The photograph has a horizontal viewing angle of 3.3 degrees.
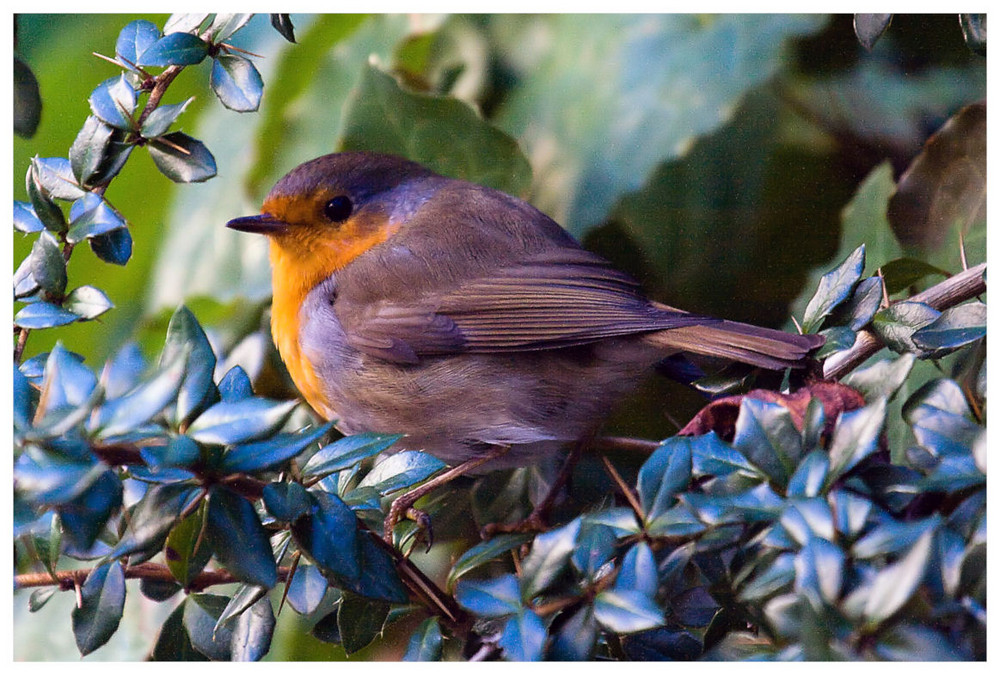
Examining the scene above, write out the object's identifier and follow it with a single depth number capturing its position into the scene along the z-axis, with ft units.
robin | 11.06
